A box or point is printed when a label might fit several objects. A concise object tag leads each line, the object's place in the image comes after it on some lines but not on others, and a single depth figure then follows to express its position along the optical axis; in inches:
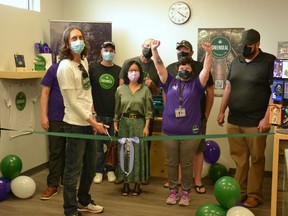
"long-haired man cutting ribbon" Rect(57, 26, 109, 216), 112.0
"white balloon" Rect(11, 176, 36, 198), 144.0
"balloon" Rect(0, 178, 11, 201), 142.0
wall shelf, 153.8
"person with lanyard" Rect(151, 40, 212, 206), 134.3
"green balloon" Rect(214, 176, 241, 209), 116.9
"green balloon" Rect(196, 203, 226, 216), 113.4
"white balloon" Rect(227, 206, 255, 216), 111.5
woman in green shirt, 149.6
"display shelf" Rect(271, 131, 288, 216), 109.8
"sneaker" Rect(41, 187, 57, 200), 148.7
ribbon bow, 117.2
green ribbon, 108.1
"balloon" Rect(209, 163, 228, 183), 168.2
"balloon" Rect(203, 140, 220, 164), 171.2
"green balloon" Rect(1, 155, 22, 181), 148.0
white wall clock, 183.9
